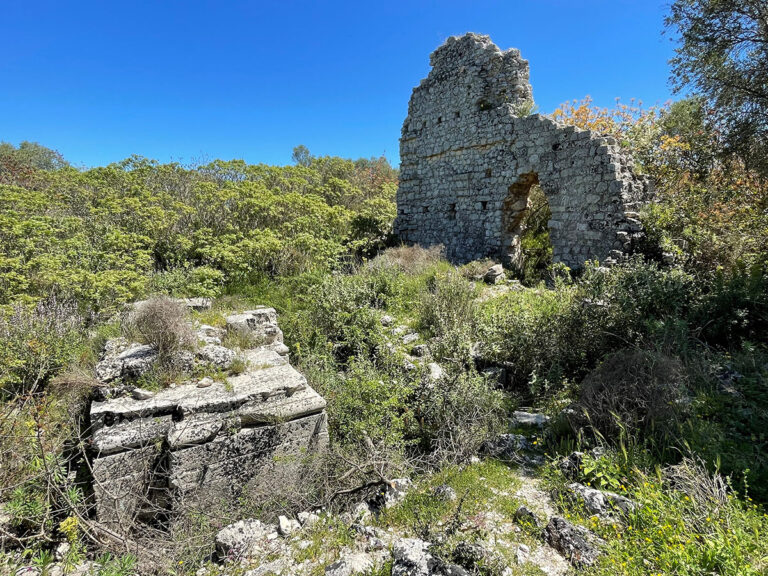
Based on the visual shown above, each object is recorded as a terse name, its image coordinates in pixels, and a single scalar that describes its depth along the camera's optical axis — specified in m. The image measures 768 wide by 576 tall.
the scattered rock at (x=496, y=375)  4.84
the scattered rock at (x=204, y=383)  3.76
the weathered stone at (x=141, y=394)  3.52
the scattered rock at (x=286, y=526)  2.94
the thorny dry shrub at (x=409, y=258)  8.84
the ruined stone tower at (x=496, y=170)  7.75
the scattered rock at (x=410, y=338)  5.94
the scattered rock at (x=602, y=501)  2.54
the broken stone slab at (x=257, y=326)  5.15
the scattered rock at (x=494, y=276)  8.49
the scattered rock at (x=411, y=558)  2.20
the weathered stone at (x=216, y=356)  4.10
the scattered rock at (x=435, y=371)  4.64
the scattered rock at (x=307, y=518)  2.98
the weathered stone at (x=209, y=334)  4.56
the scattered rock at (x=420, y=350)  5.47
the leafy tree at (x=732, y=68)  5.75
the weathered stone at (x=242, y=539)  2.69
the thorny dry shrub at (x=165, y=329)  3.99
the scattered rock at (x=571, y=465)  3.10
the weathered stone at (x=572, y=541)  2.26
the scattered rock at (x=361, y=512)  2.96
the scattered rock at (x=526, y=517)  2.61
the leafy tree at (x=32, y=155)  19.63
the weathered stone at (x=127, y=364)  3.76
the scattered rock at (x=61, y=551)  2.94
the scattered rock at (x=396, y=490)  3.09
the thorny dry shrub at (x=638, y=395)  3.32
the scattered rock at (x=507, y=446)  3.57
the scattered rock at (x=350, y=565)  2.35
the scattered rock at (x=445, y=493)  2.93
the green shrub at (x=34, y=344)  4.33
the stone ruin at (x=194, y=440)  3.14
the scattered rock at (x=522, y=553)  2.34
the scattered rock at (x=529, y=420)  4.06
